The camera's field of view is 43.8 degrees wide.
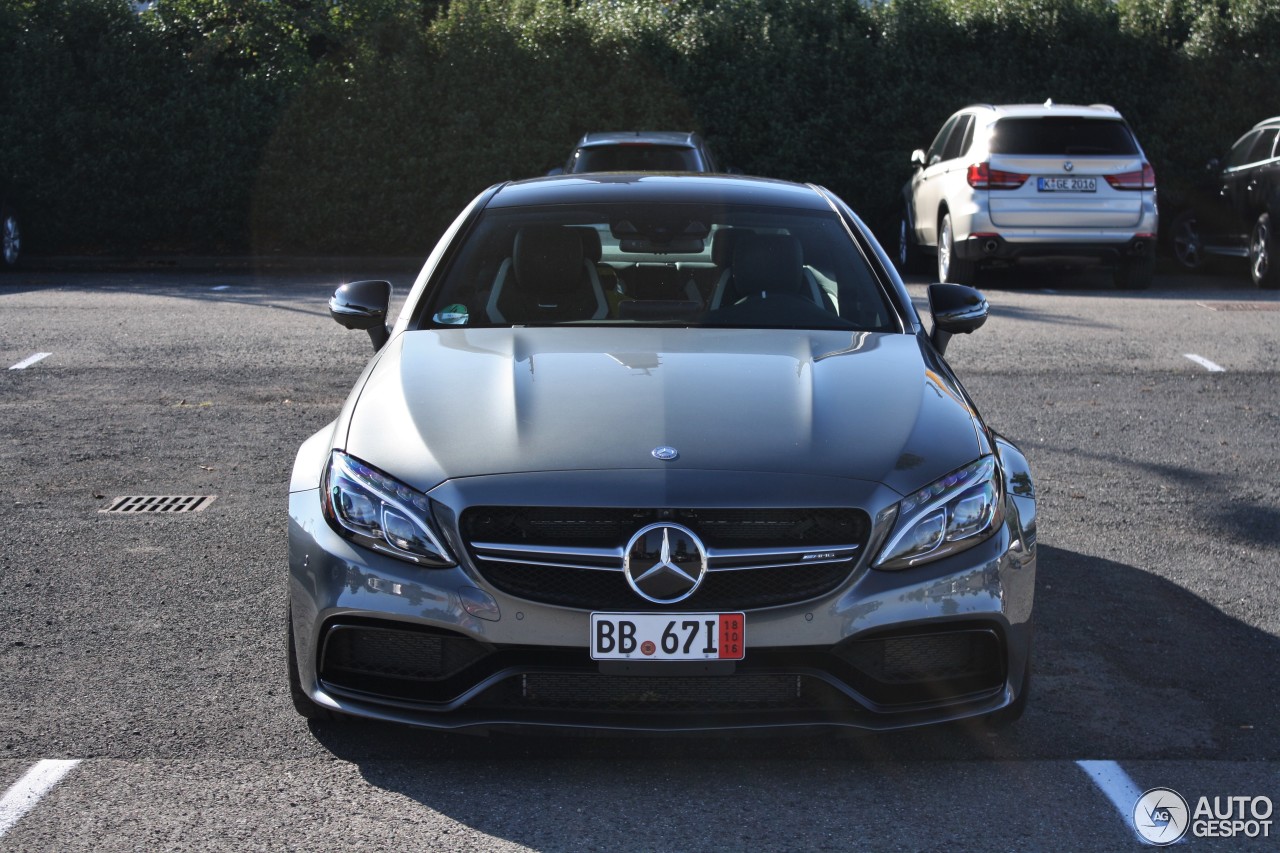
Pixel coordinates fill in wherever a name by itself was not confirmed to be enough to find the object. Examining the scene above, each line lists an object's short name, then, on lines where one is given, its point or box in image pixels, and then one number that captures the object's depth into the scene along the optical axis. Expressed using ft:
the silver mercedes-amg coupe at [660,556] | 12.24
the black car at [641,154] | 48.60
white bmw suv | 49.11
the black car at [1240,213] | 51.47
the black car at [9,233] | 59.28
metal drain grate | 22.47
